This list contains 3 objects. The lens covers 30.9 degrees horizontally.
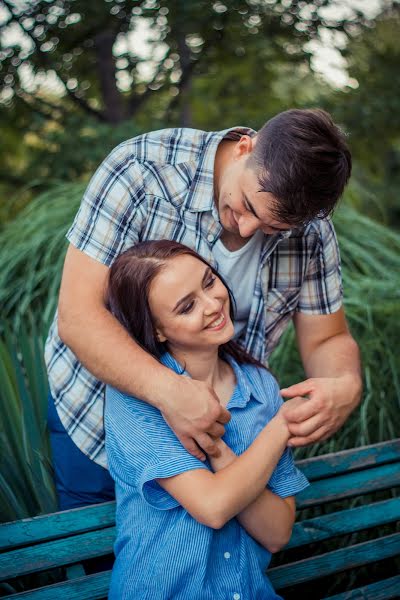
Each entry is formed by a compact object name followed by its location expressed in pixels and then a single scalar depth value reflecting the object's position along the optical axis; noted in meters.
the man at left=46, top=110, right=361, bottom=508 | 1.82
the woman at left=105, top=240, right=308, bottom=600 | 1.72
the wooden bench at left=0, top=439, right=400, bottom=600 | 1.99
